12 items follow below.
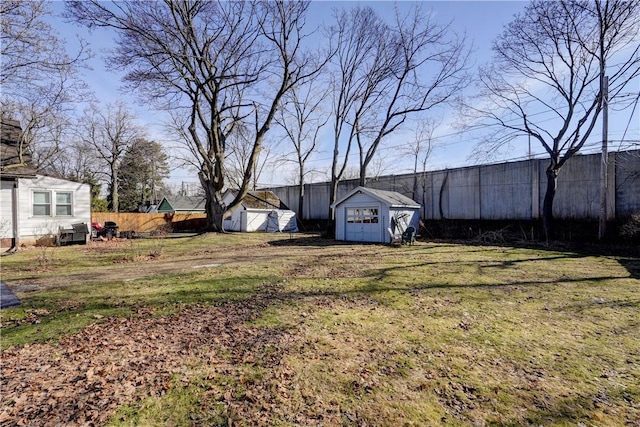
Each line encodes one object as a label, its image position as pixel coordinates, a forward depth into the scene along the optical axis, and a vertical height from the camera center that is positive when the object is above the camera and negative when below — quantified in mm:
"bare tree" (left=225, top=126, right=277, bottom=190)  34122 +5698
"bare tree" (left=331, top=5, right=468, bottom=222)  19938 +9035
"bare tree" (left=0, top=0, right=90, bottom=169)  9945 +5812
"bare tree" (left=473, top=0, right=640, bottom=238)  13609 +7455
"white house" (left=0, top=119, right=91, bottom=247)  12078 +760
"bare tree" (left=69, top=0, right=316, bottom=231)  14586 +8106
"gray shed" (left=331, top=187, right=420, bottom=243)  16484 +56
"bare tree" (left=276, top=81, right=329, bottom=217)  27844 +6666
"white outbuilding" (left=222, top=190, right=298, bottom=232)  25656 -25
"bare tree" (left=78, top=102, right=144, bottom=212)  33938 +8015
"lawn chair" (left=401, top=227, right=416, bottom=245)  15797 -991
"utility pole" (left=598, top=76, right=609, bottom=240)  13328 +2069
